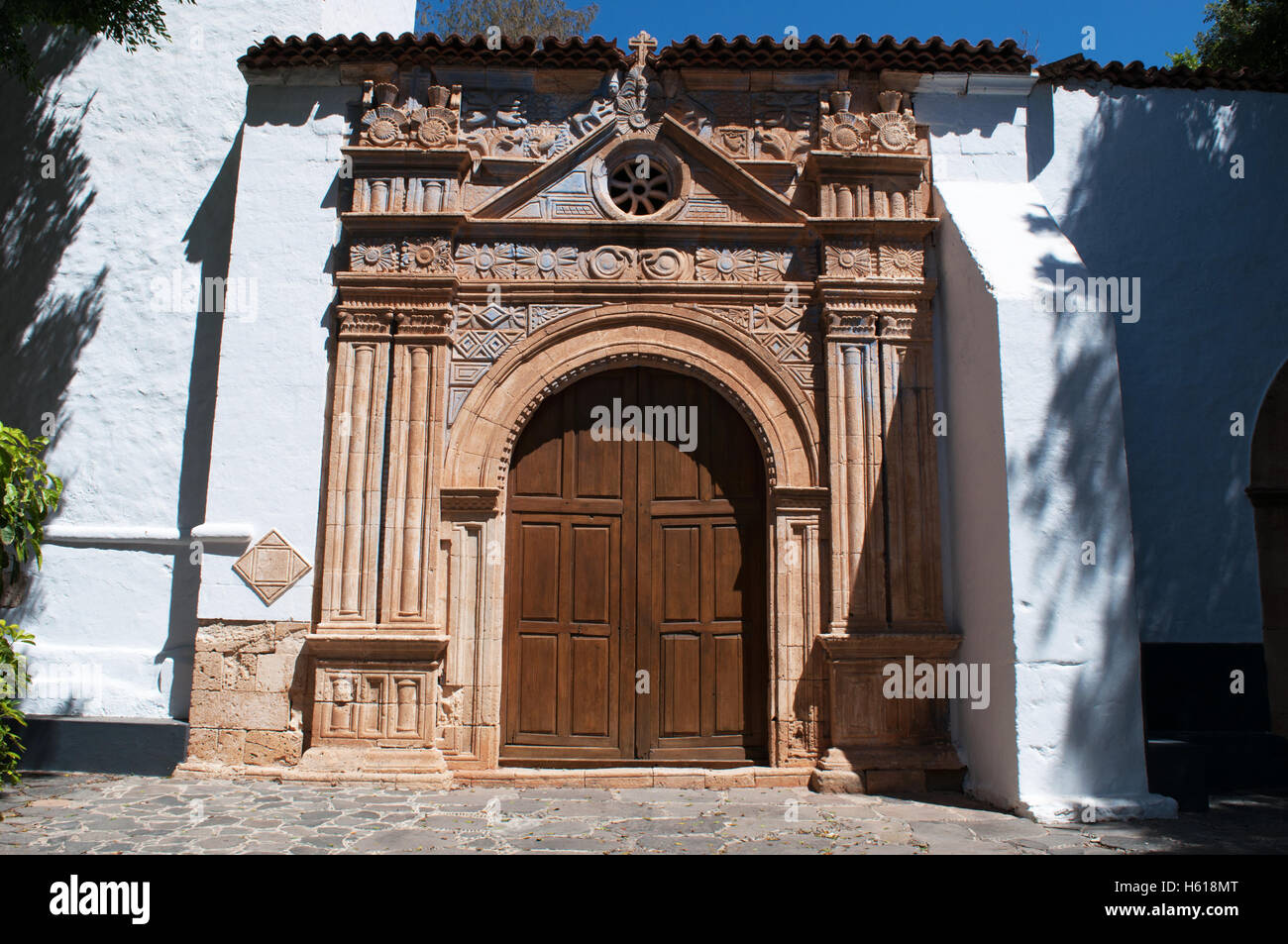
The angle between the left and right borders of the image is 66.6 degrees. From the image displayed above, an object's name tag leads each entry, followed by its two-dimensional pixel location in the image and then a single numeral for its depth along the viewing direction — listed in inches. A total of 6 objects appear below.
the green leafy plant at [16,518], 222.2
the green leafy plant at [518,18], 597.6
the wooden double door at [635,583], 261.3
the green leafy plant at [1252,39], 345.4
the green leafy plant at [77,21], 266.8
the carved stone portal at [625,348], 252.4
